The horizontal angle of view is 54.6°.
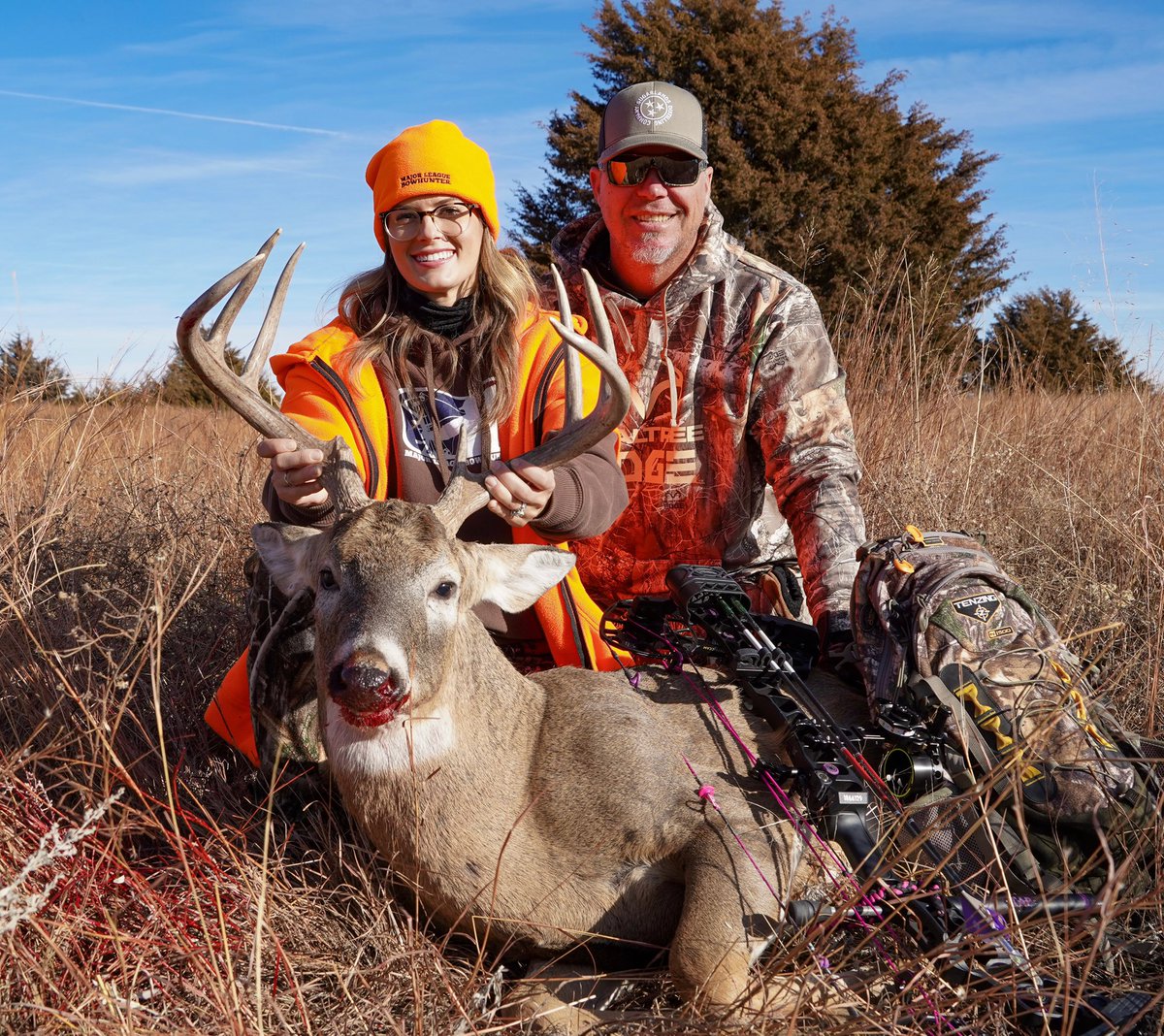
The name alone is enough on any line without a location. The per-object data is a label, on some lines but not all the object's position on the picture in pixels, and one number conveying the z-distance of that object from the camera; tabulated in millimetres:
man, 4355
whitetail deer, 2551
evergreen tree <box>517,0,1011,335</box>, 13664
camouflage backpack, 2795
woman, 3549
